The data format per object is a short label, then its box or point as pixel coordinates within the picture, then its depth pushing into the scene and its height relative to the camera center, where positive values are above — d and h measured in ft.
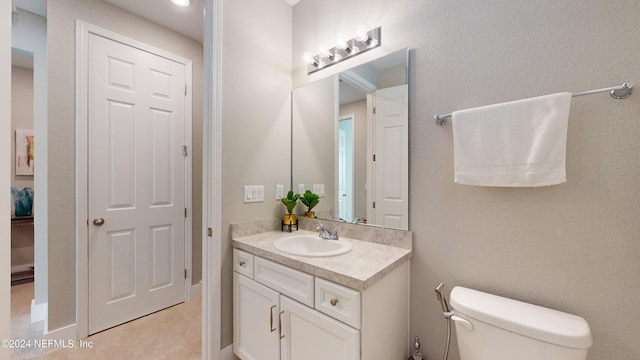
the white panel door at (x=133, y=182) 6.25 -0.11
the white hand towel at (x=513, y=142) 3.12 +0.52
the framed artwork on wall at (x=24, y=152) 9.64 +1.03
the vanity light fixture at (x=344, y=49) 5.05 +2.90
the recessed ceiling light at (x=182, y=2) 6.26 +4.53
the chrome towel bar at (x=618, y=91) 2.88 +1.07
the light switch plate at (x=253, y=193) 5.57 -0.34
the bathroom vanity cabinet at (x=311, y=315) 3.40 -2.18
